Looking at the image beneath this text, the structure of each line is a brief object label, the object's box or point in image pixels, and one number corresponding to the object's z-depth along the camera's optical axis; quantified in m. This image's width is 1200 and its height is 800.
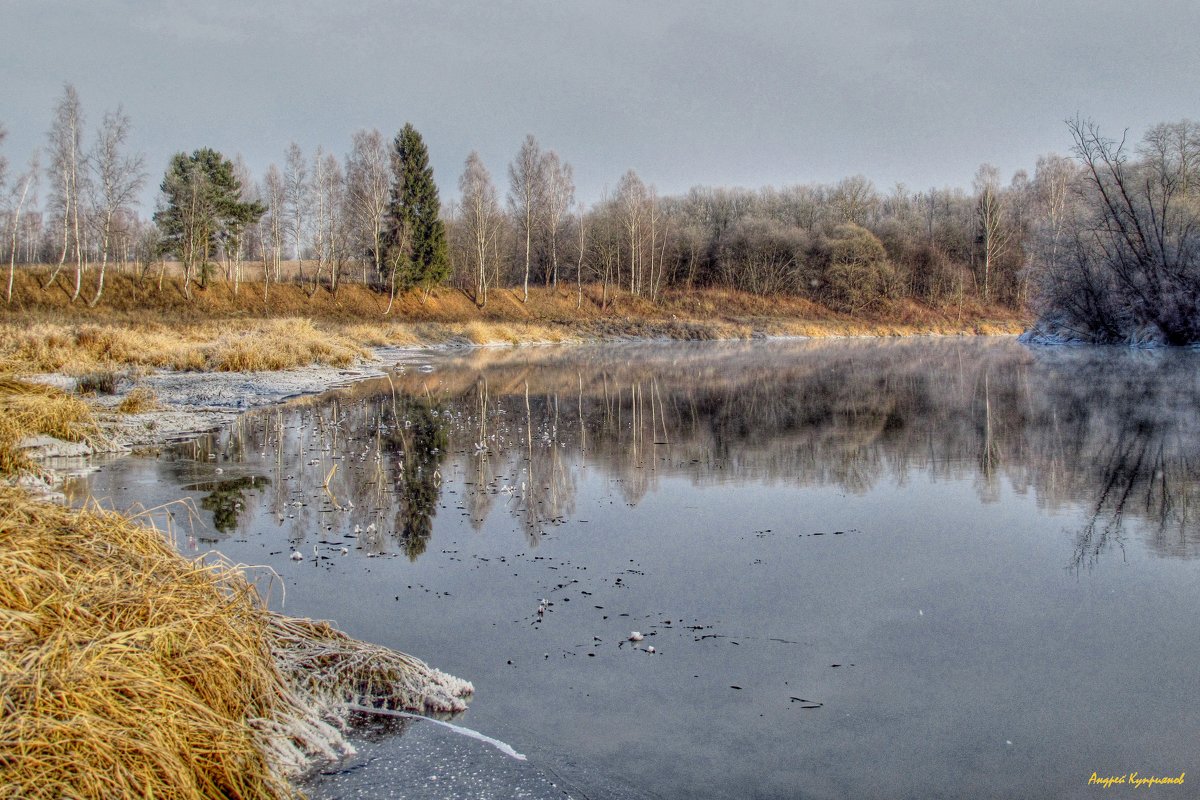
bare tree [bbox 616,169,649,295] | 64.06
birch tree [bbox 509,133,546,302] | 59.16
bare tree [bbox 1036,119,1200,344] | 33.09
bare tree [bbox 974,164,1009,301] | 71.09
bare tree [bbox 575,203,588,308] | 60.53
